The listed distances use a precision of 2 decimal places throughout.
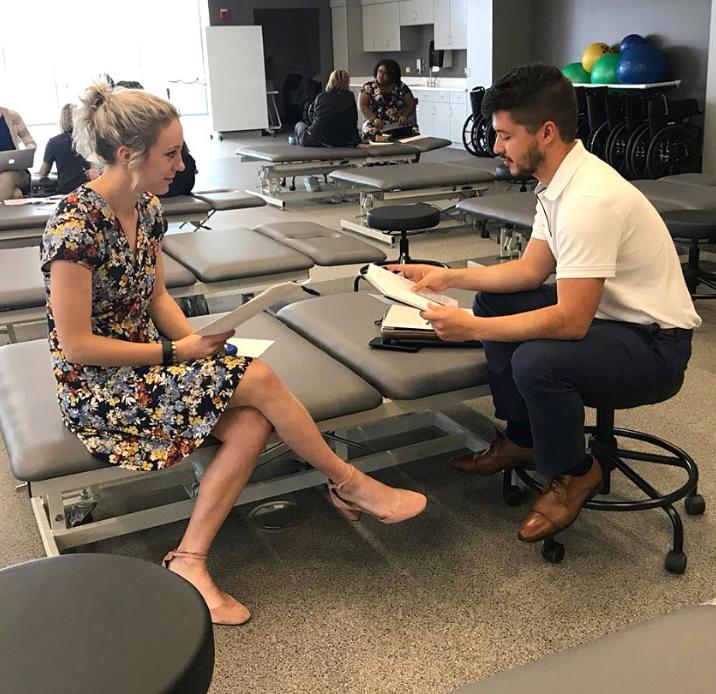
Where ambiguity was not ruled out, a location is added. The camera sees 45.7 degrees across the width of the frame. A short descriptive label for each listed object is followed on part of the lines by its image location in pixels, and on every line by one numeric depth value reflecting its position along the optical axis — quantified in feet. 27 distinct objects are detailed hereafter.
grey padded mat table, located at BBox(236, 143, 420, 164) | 22.85
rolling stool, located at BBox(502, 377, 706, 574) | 6.77
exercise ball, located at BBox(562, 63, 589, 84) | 27.68
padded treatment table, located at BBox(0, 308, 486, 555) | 6.36
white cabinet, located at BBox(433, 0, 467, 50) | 35.65
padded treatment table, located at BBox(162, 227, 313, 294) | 11.52
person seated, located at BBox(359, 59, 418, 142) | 25.44
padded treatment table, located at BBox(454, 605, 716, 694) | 3.49
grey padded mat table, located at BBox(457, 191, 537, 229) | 14.12
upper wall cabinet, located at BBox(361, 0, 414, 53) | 40.91
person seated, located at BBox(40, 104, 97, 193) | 17.60
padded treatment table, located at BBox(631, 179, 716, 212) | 13.98
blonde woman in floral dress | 6.16
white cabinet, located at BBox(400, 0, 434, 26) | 38.09
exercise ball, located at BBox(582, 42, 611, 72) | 27.37
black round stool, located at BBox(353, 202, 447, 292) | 14.90
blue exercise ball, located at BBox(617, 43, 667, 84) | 25.31
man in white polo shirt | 6.41
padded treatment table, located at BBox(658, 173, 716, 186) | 16.14
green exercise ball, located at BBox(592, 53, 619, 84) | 26.16
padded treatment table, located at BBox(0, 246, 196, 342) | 10.34
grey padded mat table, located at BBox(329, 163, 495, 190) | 18.26
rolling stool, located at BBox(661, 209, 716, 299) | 12.40
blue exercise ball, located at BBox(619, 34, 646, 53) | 26.07
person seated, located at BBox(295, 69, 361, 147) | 23.40
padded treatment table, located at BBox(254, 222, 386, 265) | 12.21
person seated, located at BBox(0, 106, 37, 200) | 18.33
